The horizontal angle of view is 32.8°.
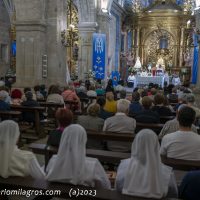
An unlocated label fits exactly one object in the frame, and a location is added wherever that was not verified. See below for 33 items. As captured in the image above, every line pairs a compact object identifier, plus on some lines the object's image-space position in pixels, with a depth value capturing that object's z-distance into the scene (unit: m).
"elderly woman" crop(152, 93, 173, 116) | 6.55
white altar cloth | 21.22
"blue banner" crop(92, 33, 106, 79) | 16.48
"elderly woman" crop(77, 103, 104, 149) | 5.23
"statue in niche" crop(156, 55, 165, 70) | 25.03
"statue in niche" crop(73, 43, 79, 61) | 21.40
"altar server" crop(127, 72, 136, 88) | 23.17
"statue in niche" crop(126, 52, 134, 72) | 26.30
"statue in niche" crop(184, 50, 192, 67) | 24.84
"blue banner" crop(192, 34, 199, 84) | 22.36
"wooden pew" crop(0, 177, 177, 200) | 2.63
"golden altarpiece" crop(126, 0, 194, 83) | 25.16
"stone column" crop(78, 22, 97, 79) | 18.31
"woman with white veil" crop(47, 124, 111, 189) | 2.76
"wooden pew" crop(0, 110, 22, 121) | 6.34
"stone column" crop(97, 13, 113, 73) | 18.76
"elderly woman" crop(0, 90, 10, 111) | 6.74
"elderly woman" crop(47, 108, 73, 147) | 3.96
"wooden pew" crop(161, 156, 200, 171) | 3.36
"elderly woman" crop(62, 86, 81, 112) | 9.02
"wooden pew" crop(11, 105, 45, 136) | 7.07
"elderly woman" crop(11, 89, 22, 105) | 8.50
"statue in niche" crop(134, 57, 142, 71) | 24.66
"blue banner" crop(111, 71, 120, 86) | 21.25
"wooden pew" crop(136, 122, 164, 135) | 5.41
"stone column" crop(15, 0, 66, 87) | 11.78
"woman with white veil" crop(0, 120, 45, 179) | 2.86
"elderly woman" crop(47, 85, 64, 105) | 8.34
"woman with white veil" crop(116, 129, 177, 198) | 2.52
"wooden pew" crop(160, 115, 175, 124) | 6.33
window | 20.95
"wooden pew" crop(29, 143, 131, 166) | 3.77
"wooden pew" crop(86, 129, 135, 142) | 4.56
